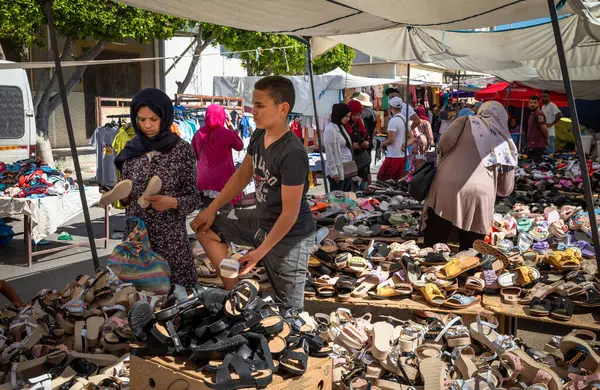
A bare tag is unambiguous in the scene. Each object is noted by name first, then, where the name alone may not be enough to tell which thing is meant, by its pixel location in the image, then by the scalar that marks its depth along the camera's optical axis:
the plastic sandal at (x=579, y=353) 2.97
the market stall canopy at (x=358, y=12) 4.07
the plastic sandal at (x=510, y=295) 3.87
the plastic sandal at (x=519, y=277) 4.04
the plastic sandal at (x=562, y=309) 3.59
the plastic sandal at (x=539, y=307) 3.64
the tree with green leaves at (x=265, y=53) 17.47
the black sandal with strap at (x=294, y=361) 2.31
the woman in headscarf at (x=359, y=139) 8.55
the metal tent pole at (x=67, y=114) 4.31
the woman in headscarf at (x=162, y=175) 3.43
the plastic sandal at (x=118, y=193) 3.40
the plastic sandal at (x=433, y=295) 3.86
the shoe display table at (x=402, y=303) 3.78
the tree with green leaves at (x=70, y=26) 11.45
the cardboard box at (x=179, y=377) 2.21
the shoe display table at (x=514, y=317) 3.56
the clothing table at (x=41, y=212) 6.37
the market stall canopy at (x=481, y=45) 7.84
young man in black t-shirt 2.95
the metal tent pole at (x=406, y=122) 9.48
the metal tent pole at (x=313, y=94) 7.62
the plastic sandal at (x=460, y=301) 3.81
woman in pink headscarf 6.82
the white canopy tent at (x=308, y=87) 17.34
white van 8.55
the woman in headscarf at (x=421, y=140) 10.84
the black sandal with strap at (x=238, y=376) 2.14
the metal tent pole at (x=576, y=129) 3.36
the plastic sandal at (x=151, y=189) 3.36
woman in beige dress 4.61
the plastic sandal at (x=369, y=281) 4.07
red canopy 17.52
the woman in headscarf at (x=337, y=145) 7.94
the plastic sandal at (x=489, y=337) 3.17
